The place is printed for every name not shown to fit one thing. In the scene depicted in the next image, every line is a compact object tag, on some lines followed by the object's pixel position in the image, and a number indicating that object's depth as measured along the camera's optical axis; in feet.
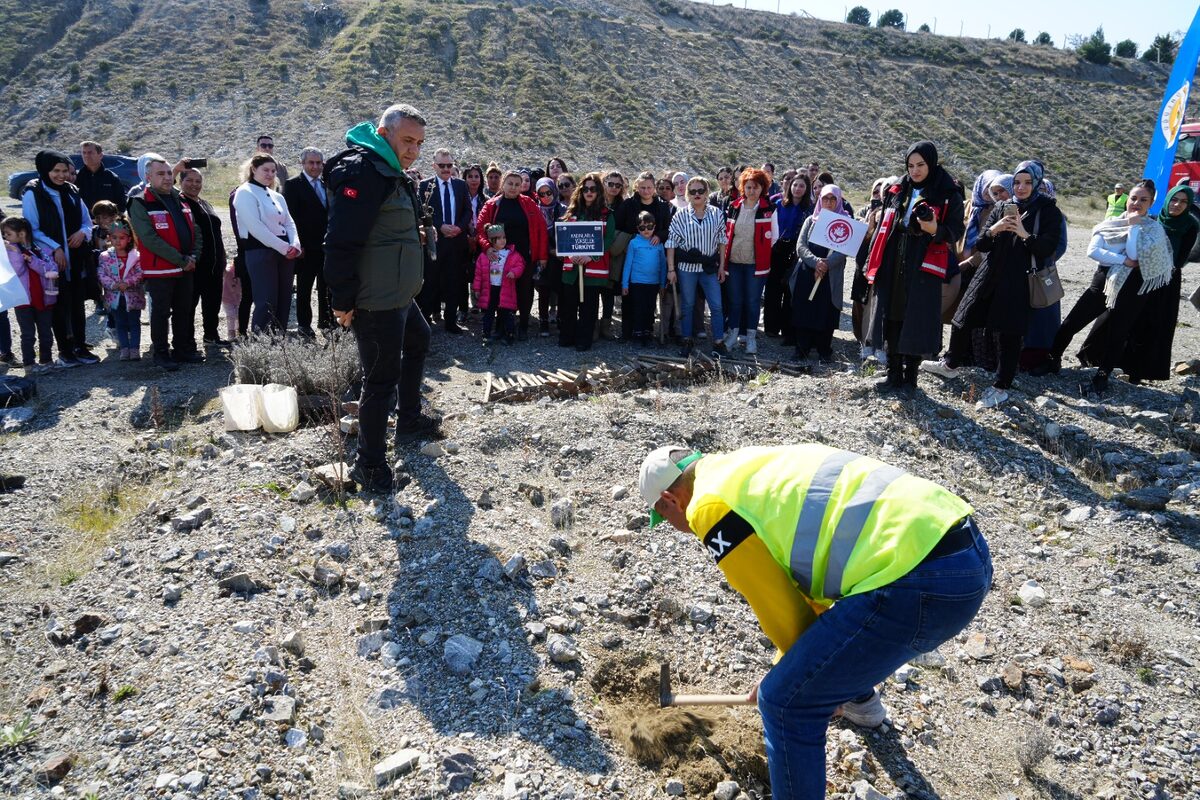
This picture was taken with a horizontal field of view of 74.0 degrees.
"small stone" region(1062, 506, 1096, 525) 16.56
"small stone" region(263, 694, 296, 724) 10.18
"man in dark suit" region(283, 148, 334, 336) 26.30
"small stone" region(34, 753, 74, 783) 9.18
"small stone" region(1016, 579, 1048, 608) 13.65
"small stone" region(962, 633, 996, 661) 12.29
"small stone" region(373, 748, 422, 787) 9.45
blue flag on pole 32.86
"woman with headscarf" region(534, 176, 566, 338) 28.89
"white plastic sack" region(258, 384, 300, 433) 18.88
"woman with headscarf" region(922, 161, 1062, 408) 20.47
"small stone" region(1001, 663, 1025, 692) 11.64
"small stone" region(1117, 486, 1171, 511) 16.96
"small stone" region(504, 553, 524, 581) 13.29
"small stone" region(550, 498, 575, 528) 15.34
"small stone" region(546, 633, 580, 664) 11.57
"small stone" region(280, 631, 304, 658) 11.48
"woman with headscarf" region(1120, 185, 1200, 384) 22.79
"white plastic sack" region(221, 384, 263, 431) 18.90
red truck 57.16
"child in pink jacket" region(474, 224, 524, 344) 27.71
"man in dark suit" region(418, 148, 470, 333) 28.58
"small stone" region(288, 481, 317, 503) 15.49
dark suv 59.11
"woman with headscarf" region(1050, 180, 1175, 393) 21.98
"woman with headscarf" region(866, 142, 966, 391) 18.78
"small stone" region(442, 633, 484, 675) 11.39
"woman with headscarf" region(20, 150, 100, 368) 24.70
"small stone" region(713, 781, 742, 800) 9.43
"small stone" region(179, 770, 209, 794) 9.04
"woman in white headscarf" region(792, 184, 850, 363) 25.76
